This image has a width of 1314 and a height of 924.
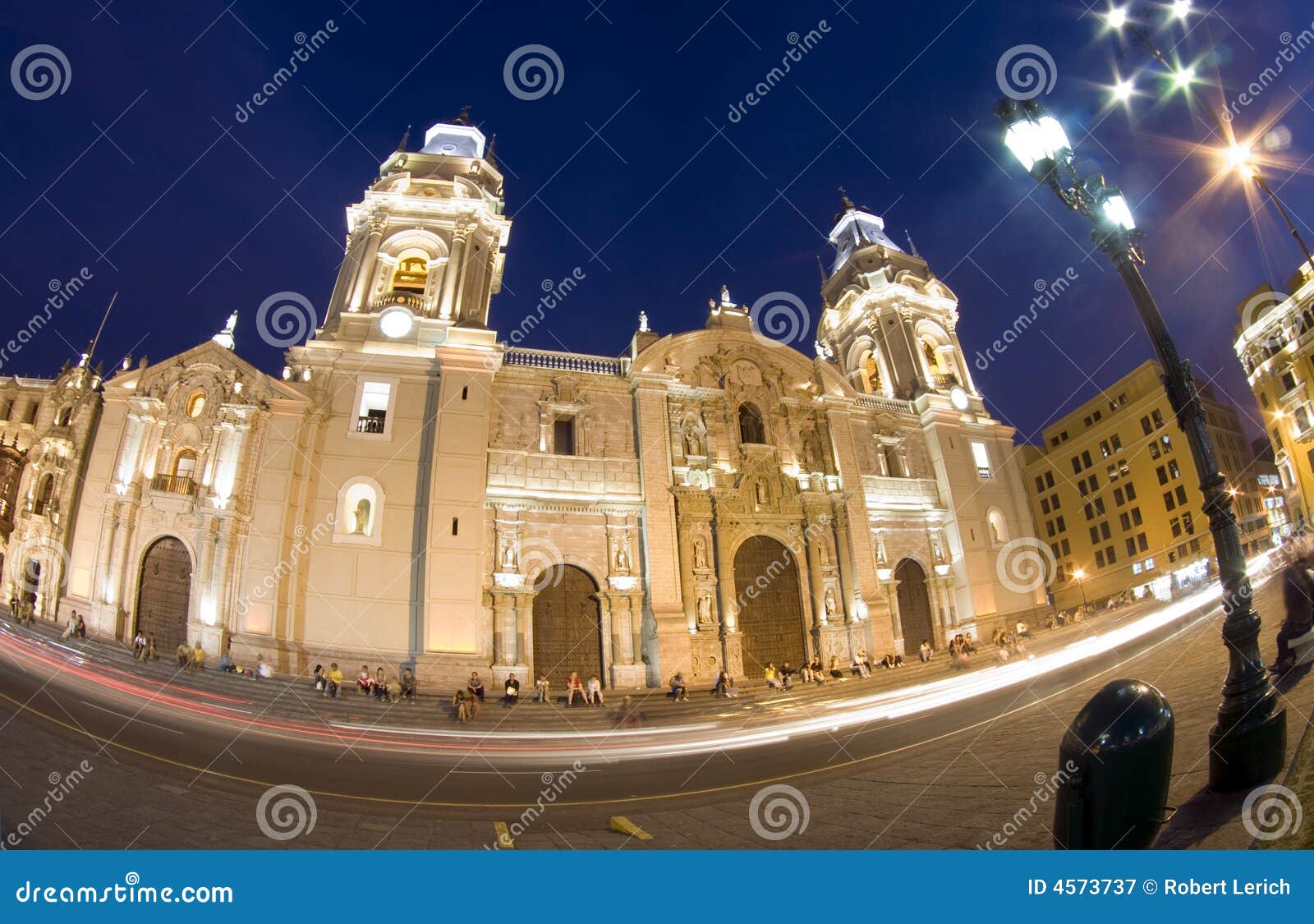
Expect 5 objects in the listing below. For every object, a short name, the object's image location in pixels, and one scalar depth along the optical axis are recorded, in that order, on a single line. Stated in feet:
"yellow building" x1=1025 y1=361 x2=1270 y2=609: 115.85
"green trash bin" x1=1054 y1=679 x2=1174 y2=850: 10.39
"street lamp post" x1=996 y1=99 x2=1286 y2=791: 15.38
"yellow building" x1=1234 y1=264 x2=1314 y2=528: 96.99
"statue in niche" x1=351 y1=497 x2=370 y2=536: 65.00
